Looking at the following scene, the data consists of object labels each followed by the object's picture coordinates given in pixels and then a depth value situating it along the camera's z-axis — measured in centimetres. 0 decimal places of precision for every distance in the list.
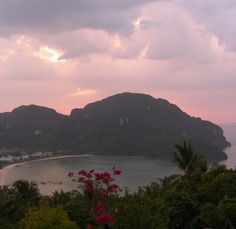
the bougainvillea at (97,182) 1148
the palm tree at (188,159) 2329
